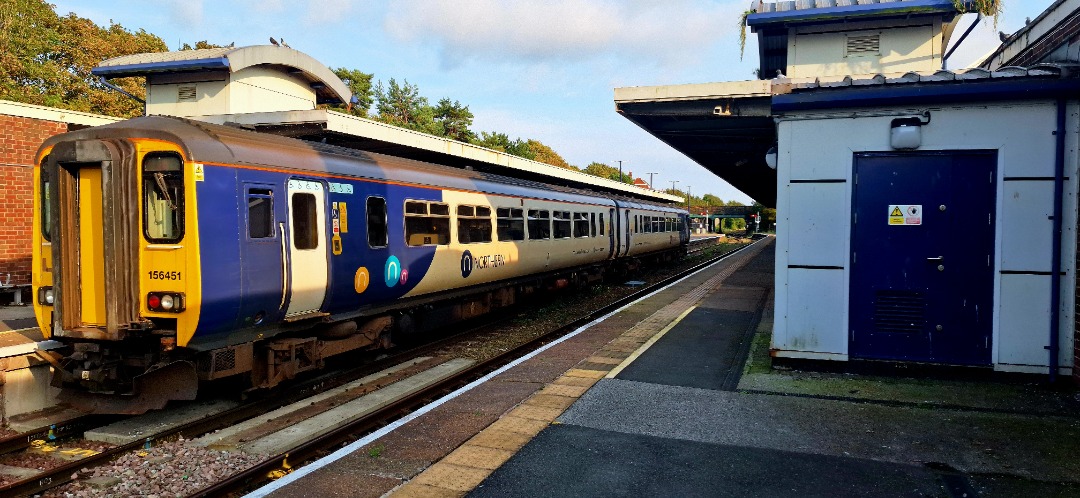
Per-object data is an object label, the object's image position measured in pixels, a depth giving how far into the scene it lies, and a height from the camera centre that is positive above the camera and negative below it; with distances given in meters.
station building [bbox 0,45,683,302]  12.20 +2.19
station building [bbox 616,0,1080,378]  6.48 +0.13
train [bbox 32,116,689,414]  6.30 -0.33
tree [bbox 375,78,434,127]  57.69 +11.44
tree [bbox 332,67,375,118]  49.78 +11.46
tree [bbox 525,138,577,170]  77.96 +9.26
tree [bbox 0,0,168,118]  28.02 +8.12
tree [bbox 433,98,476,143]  56.06 +9.68
